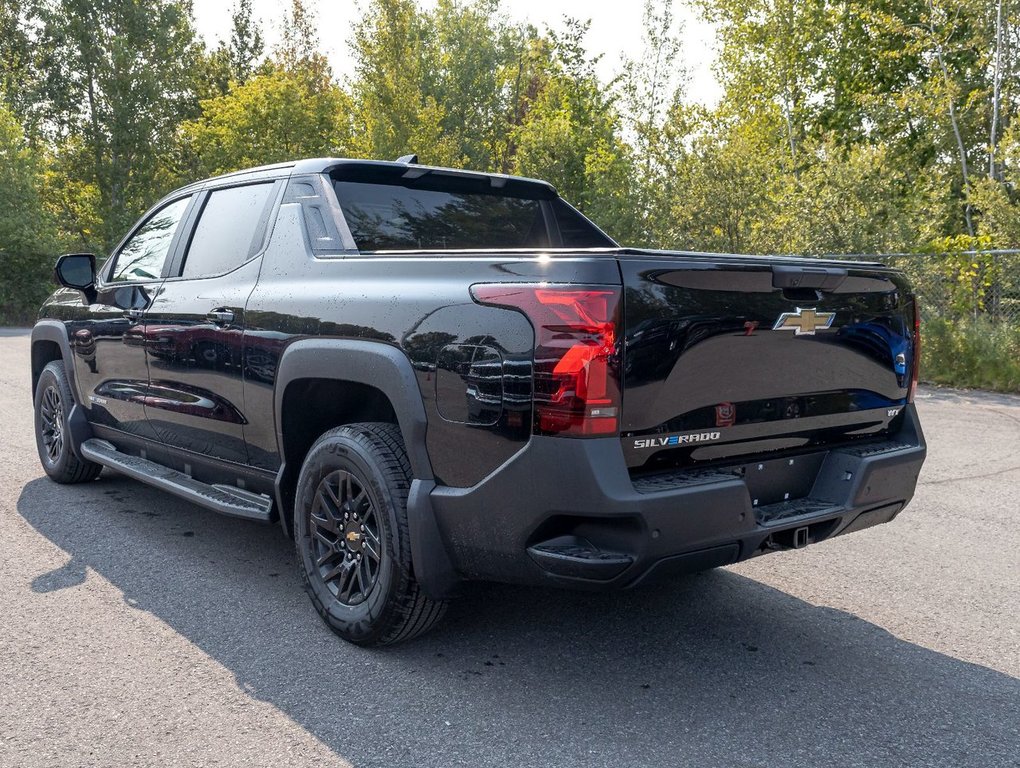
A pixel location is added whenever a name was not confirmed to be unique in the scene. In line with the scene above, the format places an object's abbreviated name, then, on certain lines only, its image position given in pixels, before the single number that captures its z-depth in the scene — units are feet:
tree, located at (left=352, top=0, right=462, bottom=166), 73.36
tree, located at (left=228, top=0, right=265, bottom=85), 159.63
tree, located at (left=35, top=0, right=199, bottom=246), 118.21
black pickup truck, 9.33
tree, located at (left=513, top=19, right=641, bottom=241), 58.85
